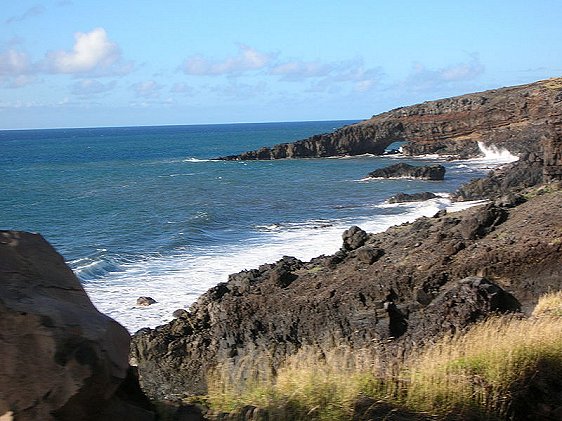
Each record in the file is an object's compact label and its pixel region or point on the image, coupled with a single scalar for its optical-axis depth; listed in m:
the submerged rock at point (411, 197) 44.59
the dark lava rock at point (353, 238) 21.55
